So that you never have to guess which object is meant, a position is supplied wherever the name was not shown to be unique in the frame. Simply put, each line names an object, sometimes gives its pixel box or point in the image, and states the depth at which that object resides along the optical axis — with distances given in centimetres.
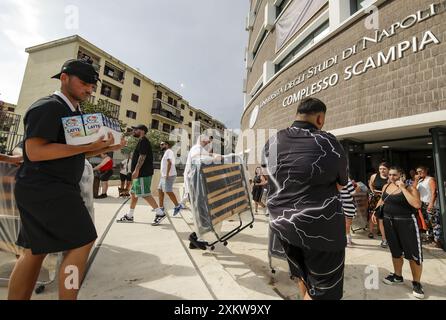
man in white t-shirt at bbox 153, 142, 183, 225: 494
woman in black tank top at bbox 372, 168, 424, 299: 257
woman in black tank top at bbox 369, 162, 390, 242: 458
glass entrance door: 450
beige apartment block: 2458
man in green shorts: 458
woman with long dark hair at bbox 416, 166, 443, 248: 457
